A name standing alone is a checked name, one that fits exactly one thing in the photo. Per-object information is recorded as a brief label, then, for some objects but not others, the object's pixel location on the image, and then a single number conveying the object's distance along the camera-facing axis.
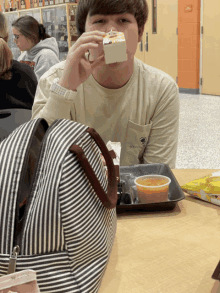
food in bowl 0.98
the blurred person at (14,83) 2.54
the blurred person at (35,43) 4.14
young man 1.51
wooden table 0.69
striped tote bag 0.61
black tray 0.96
